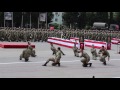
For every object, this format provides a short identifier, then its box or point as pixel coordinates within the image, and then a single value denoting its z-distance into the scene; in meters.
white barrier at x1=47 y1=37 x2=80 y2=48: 25.09
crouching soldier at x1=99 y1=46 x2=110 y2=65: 15.69
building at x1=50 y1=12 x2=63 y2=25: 84.60
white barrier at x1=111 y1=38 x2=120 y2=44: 33.69
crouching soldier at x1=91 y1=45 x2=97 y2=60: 17.44
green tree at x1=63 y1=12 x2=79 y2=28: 53.56
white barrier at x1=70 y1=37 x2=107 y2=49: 24.72
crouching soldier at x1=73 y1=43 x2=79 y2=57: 18.93
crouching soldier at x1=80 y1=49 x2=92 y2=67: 14.36
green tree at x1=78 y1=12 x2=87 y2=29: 54.34
